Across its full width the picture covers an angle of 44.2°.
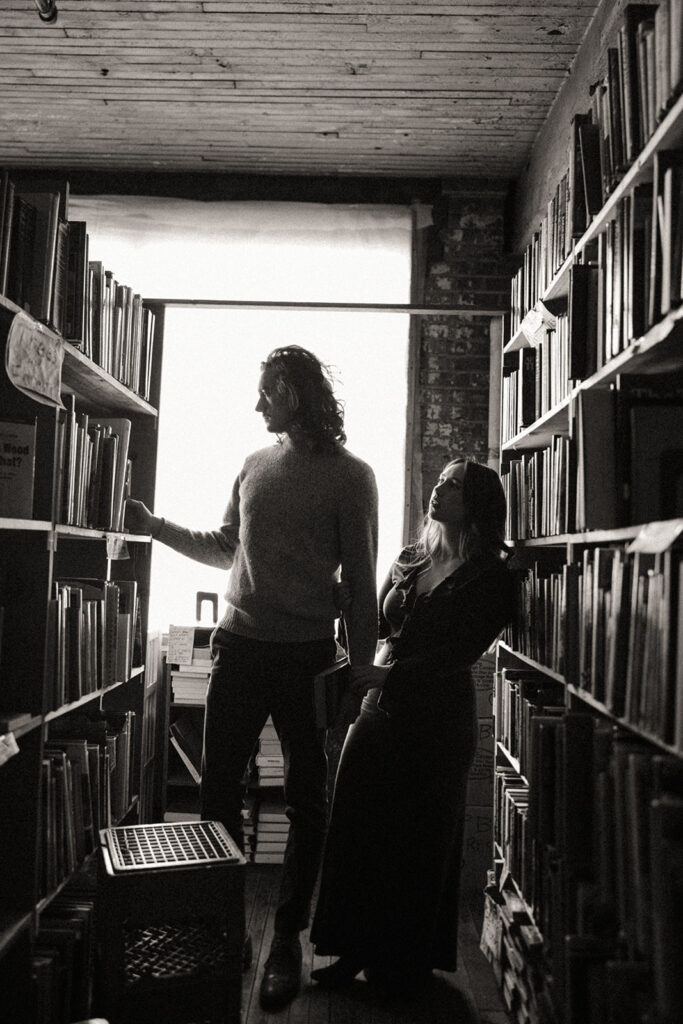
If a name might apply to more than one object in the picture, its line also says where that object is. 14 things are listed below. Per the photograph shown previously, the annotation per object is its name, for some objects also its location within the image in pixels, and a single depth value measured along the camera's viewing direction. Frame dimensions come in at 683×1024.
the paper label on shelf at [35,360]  1.68
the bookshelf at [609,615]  1.18
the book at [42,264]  1.83
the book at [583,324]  1.71
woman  2.16
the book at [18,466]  1.84
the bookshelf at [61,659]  1.78
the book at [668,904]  1.04
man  2.22
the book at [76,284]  2.01
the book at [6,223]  1.69
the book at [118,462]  2.43
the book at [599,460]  1.53
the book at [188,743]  3.13
